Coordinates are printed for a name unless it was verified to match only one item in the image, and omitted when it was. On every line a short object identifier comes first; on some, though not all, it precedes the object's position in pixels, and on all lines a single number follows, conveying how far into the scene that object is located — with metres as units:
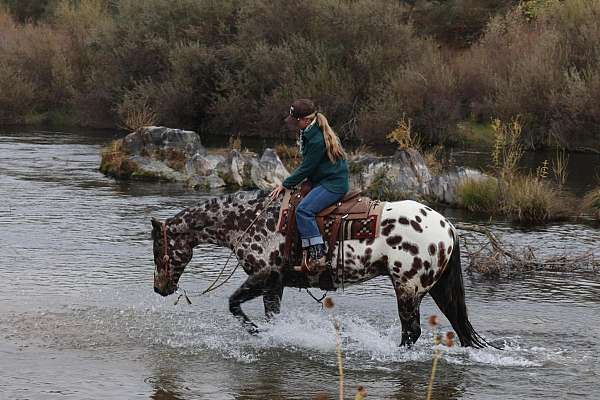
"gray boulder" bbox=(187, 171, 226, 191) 21.95
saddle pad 9.45
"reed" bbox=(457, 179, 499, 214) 18.55
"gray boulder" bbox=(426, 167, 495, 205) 19.45
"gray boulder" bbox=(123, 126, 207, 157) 24.09
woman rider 9.49
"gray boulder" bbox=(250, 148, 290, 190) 21.41
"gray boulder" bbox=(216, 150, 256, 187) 22.06
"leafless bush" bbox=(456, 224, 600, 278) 13.48
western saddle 9.48
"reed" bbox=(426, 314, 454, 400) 5.42
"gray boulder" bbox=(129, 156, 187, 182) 23.17
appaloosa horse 9.34
